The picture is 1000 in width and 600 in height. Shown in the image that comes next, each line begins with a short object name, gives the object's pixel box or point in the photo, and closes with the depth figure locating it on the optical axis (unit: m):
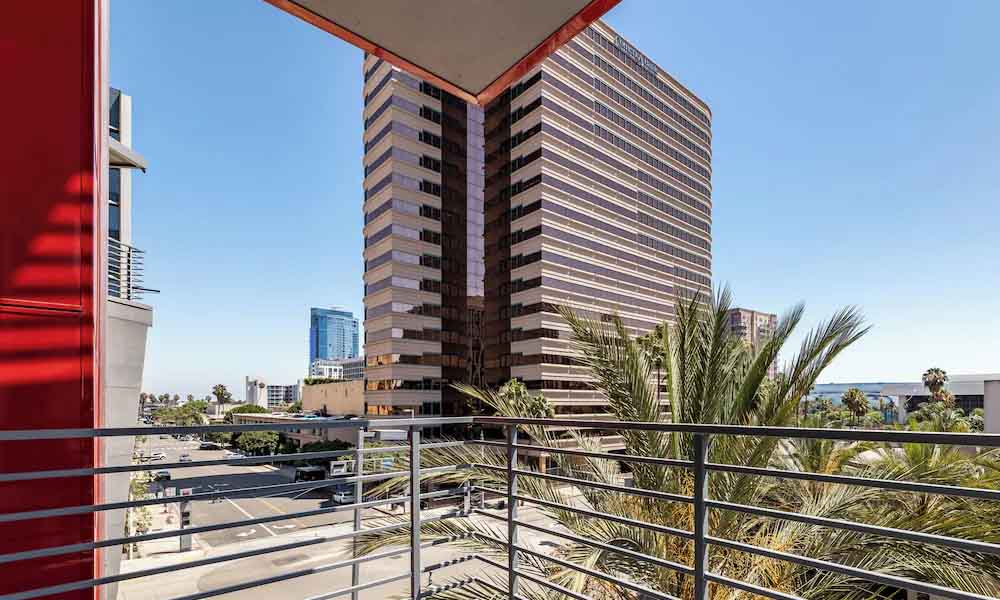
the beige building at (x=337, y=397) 41.12
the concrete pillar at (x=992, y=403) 10.15
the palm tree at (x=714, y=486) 2.44
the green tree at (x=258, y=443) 35.81
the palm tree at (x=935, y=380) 42.88
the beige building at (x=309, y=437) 33.26
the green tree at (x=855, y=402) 41.38
